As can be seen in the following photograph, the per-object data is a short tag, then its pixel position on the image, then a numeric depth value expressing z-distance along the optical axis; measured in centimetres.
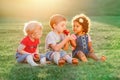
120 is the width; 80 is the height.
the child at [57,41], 625
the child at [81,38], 661
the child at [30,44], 631
